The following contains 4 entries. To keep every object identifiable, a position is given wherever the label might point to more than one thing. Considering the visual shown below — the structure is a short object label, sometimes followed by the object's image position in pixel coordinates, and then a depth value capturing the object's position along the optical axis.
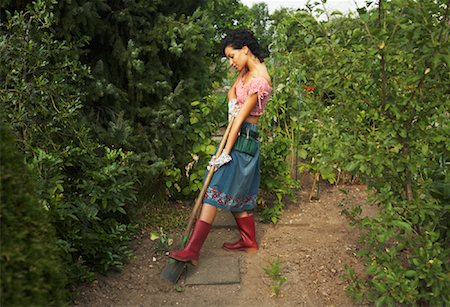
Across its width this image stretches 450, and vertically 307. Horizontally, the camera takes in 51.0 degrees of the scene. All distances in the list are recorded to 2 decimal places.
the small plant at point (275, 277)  3.12
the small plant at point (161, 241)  3.74
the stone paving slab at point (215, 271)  3.31
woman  3.35
